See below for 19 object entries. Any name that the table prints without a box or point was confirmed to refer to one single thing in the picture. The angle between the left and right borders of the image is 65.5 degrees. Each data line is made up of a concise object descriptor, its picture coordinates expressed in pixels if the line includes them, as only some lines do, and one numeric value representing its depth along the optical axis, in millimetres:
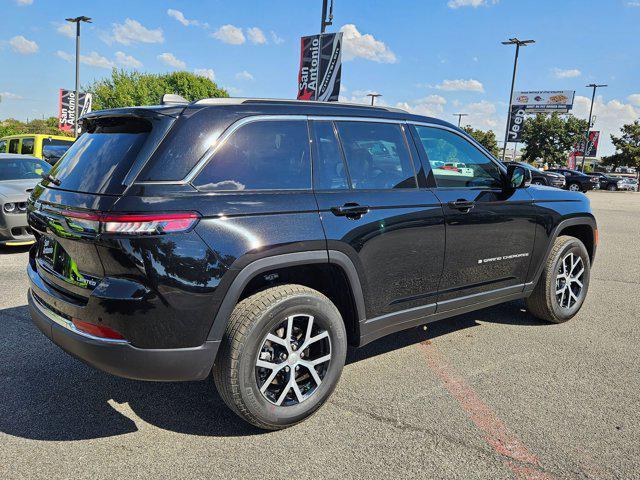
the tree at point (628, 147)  48906
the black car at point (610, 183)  44344
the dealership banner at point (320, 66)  11758
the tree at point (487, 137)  70562
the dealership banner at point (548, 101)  59500
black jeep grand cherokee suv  2434
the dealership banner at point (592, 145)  53656
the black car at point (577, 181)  32969
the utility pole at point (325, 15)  12242
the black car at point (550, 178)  26797
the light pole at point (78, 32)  25062
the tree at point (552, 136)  55250
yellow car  12523
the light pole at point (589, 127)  52188
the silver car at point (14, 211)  7086
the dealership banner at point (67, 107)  27902
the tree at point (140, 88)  53750
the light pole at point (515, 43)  30503
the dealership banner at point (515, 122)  32969
